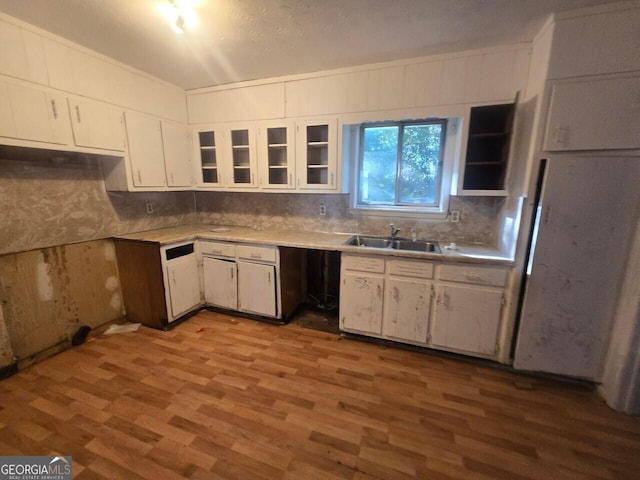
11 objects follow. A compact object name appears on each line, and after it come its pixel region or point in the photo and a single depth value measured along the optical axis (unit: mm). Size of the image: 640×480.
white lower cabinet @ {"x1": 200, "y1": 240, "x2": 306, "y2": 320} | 2660
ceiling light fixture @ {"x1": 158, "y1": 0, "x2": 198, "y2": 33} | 1564
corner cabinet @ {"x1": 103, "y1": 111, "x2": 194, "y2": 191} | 2529
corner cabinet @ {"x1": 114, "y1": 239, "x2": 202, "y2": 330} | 2537
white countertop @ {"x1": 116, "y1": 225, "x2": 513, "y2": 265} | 2102
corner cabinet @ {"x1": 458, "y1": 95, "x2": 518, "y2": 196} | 2135
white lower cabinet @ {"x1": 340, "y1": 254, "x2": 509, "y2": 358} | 2084
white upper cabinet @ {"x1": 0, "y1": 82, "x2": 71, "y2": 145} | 1750
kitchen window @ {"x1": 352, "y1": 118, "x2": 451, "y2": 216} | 2619
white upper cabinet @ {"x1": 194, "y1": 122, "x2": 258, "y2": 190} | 2906
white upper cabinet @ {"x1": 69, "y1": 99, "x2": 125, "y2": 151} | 2123
